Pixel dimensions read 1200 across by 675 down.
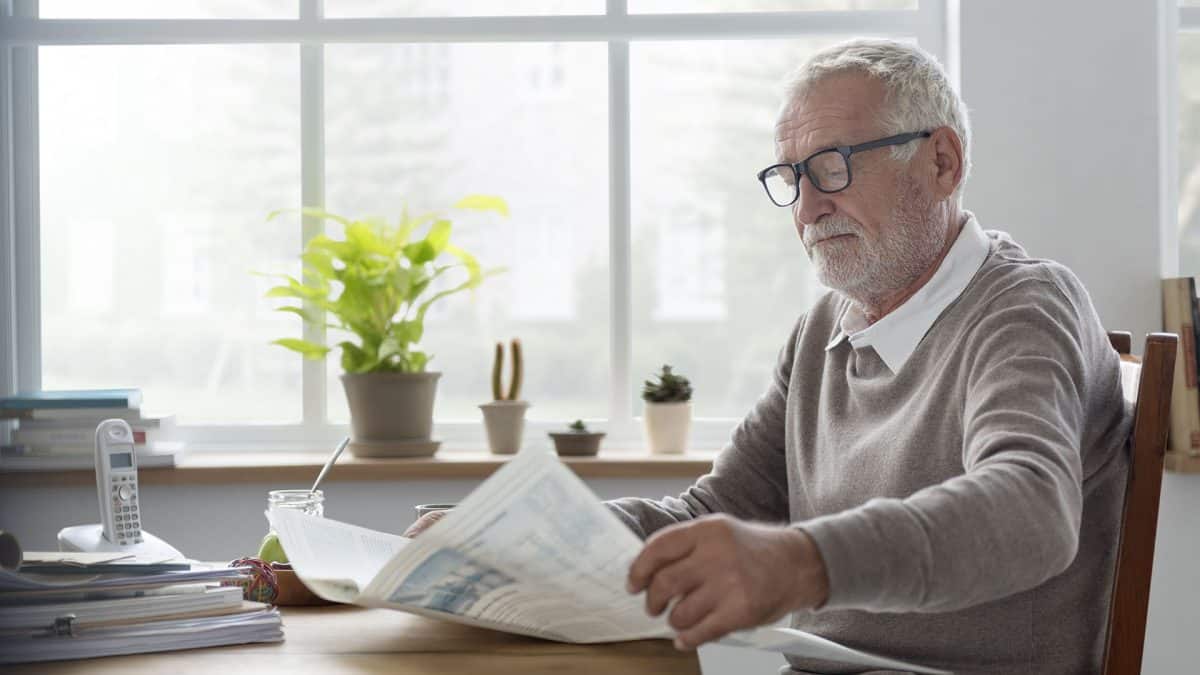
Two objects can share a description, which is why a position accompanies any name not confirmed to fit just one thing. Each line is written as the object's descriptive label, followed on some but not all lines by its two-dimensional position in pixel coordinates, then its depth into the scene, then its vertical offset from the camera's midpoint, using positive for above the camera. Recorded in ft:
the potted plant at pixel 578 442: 8.65 -0.84
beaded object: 4.39 -0.94
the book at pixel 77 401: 8.35 -0.50
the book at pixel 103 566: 3.79 -0.75
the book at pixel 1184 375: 8.10 -0.37
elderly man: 2.81 -0.41
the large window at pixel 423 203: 9.43 +0.97
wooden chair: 4.23 -0.68
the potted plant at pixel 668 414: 8.77 -0.65
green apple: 4.80 -0.89
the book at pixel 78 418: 8.37 -0.63
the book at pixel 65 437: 8.40 -0.76
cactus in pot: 8.78 -0.63
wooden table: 3.45 -1.00
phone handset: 5.22 -0.67
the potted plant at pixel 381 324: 8.60 +0.02
